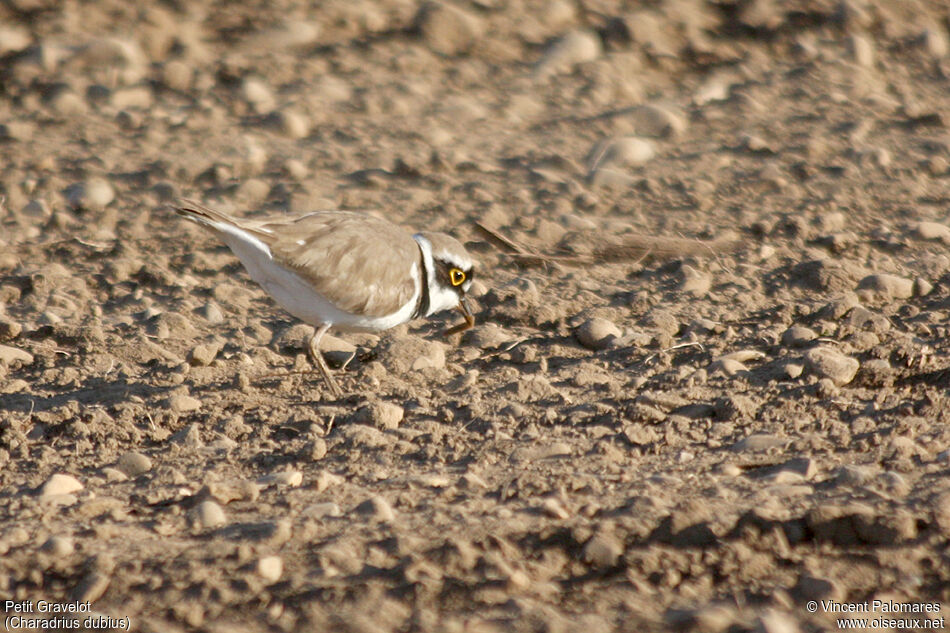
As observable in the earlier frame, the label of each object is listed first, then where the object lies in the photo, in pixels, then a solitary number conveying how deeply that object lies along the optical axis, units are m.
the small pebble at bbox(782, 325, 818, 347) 11.34
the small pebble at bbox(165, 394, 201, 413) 10.30
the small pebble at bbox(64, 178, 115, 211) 14.66
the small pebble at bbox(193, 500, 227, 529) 8.26
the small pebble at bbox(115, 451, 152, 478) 9.29
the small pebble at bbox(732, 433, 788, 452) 9.27
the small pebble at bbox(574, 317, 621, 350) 11.81
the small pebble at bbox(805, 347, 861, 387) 10.37
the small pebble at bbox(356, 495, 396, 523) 8.21
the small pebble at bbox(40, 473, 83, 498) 8.81
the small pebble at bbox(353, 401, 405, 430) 10.02
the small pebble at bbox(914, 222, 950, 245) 13.68
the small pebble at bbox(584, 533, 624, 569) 7.66
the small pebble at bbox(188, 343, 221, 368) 11.34
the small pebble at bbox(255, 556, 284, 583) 7.53
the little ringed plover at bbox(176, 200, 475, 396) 11.03
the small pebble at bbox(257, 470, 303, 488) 8.93
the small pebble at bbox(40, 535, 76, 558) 7.82
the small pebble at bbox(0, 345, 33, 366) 11.17
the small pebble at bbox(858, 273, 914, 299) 12.34
